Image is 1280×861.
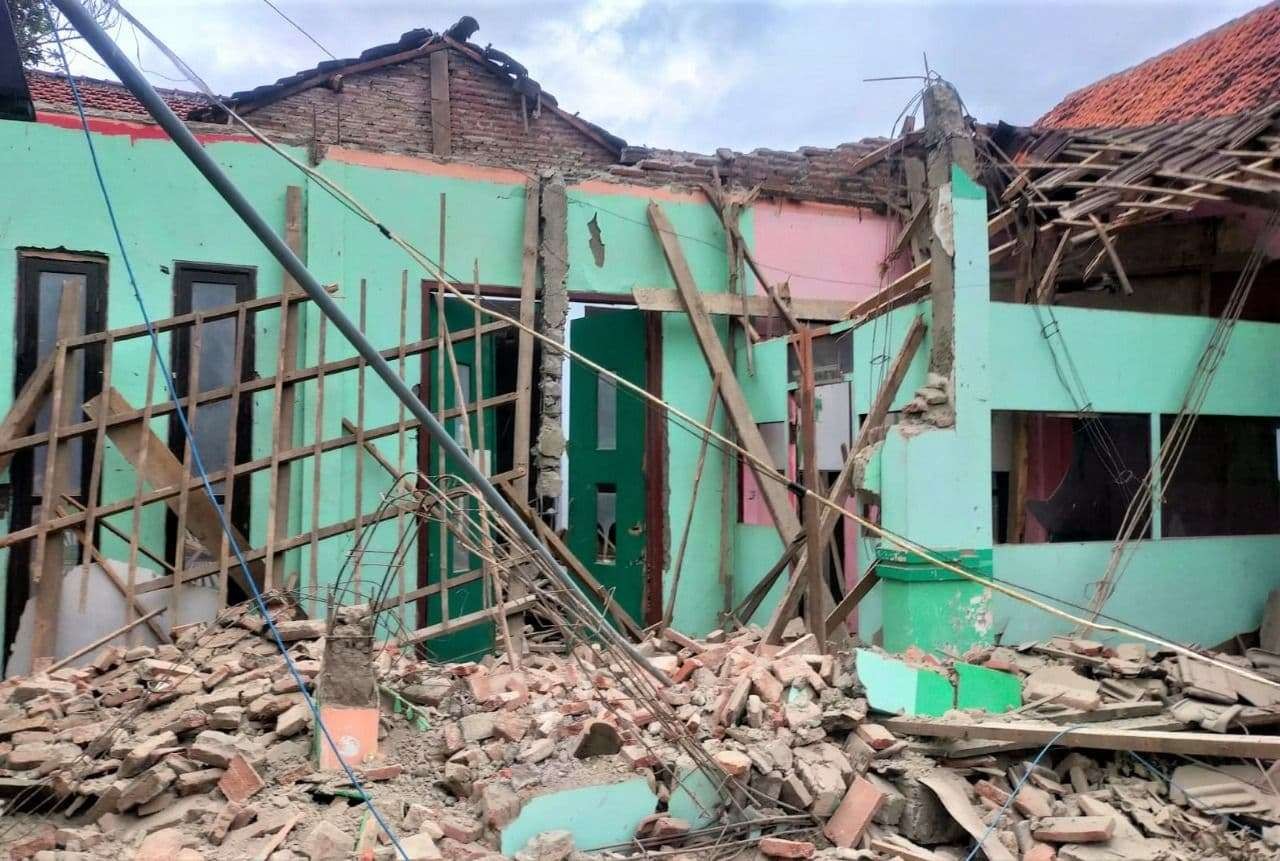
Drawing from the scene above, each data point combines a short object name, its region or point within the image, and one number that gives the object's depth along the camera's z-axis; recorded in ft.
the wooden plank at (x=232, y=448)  21.54
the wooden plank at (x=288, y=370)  22.91
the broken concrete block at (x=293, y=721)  15.74
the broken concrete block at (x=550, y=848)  13.93
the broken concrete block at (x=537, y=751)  15.57
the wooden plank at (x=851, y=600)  23.43
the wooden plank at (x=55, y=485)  20.51
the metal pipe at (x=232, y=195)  8.68
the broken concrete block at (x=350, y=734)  15.23
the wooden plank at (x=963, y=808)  15.52
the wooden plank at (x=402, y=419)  22.26
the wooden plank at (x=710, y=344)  28.30
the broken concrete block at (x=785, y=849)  14.83
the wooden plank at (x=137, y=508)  20.90
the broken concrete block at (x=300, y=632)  19.70
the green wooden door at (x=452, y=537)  26.58
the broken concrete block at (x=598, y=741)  15.80
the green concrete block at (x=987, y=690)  19.49
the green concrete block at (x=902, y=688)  18.69
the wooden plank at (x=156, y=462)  21.44
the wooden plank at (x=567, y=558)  24.88
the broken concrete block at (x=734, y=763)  15.67
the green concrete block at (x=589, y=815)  14.37
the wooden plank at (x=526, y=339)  25.63
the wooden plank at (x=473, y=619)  22.44
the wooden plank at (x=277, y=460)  22.12
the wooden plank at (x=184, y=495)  21.13
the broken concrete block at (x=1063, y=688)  18.81
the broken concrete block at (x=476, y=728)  16.28
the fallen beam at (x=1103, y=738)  16.16
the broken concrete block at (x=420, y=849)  12.83
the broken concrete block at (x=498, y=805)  14.15
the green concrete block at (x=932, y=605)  22.67
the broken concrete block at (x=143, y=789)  13.83
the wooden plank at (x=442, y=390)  22.88
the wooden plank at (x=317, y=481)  22.43
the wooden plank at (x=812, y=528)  22.06
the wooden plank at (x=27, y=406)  21.04
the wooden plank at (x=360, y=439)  22.67
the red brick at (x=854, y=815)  15.64
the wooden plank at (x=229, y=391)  20.72
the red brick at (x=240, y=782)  14.23
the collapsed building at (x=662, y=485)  15.83
